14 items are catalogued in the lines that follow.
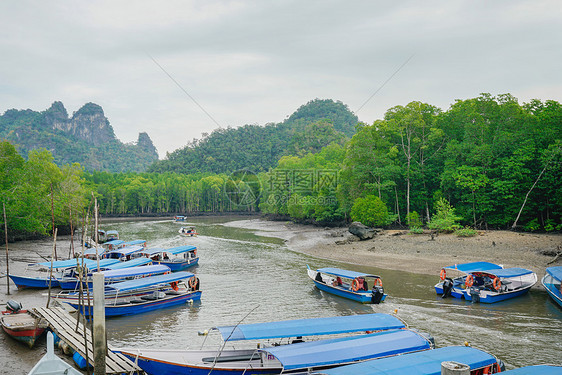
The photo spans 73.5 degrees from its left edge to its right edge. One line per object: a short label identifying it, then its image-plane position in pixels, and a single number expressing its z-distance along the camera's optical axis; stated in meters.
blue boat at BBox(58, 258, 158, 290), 26.84
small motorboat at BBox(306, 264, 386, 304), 23.80
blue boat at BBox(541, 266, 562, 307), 22.64
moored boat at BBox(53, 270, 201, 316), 21.82
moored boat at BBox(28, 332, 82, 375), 10.88
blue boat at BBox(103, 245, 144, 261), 36.78
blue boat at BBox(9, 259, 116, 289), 26.45
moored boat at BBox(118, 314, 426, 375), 12.42
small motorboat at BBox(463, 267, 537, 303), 23.66
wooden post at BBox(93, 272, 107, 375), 10.91
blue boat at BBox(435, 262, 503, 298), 24.53
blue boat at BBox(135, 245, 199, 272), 35.88
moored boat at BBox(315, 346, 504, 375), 10.81
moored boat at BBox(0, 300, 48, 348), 16.28
